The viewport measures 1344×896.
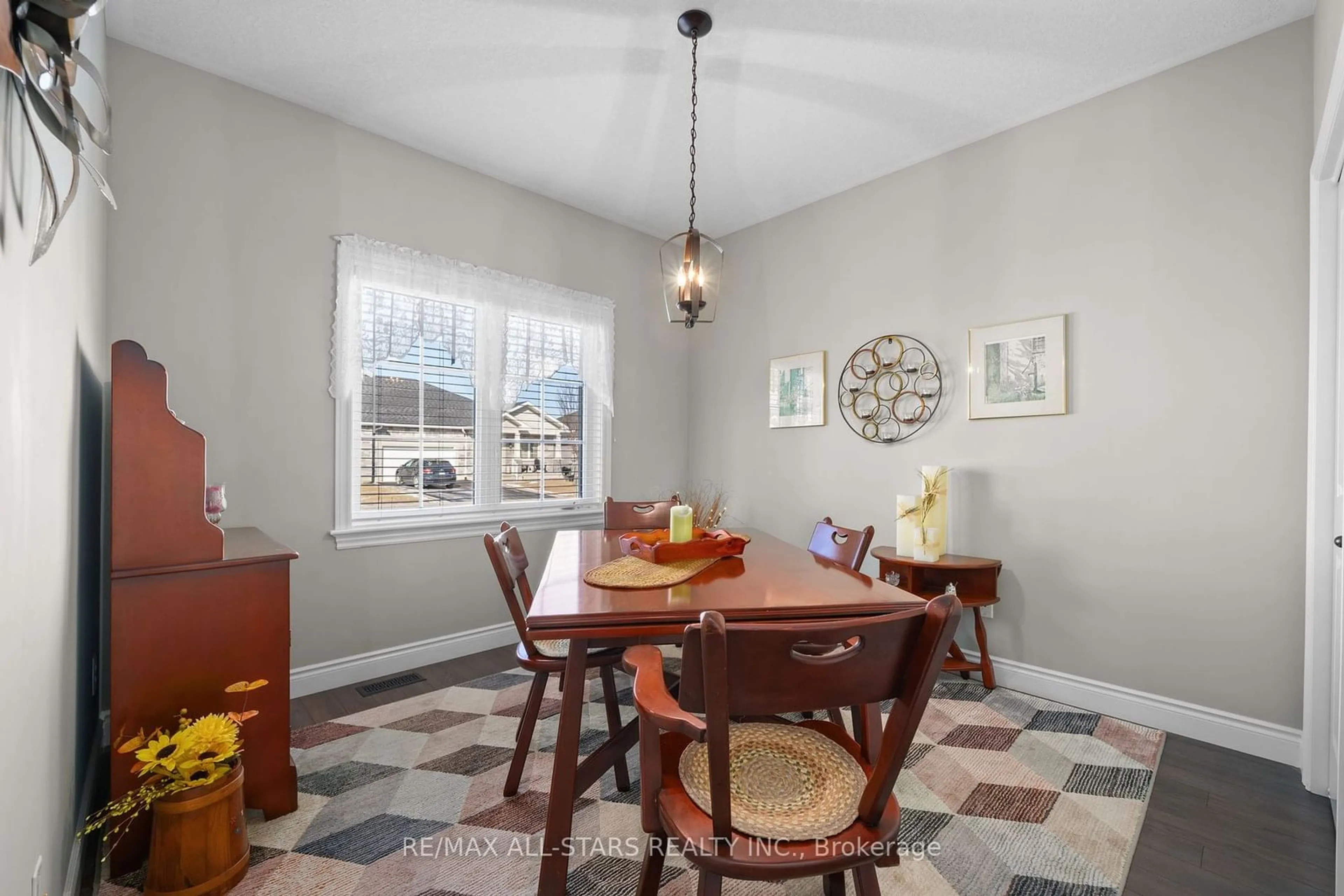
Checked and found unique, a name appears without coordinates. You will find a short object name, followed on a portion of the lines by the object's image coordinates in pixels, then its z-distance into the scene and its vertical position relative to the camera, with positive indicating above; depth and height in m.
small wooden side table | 2.85 -0.61
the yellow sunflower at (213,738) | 1.52 -0.72
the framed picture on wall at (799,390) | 3.78 +0.42
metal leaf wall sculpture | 0.83 +0.58
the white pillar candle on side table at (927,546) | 2.93 -0.44
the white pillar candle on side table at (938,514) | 2.94 -0.29
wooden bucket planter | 1.48 -0.97
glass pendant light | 2.20 +0.70
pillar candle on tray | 2.01 -0.23
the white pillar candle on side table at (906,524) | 3.01 -0.34
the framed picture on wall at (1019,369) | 2.83 +0.42
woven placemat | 1.59 -0.34
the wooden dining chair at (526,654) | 1.82 -0.62
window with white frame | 3.03 +0.33
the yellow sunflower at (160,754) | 1.47 -0.74
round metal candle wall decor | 3.29 +0.38
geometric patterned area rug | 1.59 -1.11
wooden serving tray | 1.85 -0.30
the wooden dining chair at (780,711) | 0.93 -0.45
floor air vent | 2.84 -1.12
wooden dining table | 1.30 -0.35
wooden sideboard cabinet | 1.60 -0.42
